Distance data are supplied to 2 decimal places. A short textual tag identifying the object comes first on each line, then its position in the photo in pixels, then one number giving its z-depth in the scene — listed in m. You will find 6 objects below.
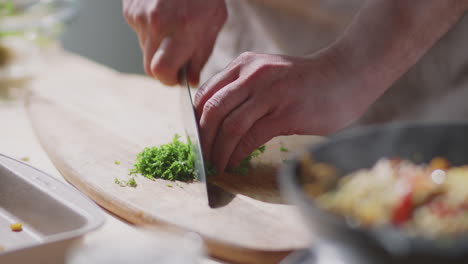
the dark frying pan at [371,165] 0.40
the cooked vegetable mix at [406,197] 0.47
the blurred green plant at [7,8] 0.96
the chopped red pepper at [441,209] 0.47
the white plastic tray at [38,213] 0.54
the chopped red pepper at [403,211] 0.48
